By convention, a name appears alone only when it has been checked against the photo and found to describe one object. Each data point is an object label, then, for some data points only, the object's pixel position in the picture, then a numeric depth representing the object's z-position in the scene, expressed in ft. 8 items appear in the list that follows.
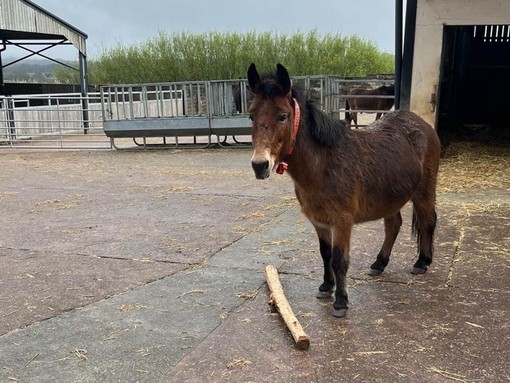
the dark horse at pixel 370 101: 39.75
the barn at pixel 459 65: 24.68
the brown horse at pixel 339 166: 9.40
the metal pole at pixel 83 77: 55.93
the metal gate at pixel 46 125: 43.21
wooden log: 8.99
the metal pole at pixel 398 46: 26.69
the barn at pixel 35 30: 50.08
